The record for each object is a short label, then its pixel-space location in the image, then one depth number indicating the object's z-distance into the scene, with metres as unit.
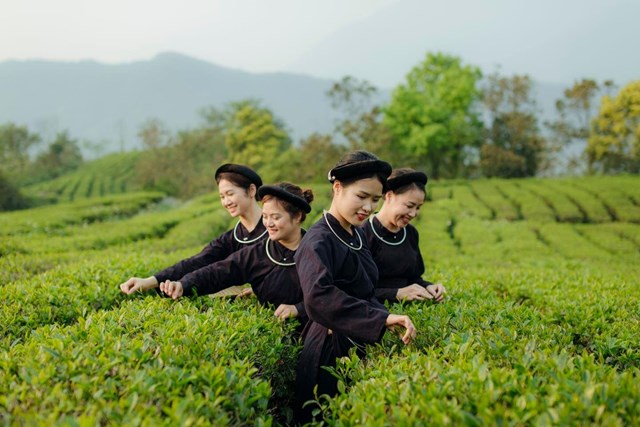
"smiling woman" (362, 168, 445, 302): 4.29
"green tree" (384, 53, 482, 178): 36.84
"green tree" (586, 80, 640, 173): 32.47
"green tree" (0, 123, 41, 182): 55.69
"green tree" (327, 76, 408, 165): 35.44
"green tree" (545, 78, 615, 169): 36.58
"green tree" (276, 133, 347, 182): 34.34
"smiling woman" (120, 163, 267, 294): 4.52
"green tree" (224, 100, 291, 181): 44.31
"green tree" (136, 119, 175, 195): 46.12
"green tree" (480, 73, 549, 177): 34.47
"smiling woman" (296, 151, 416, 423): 2.99
